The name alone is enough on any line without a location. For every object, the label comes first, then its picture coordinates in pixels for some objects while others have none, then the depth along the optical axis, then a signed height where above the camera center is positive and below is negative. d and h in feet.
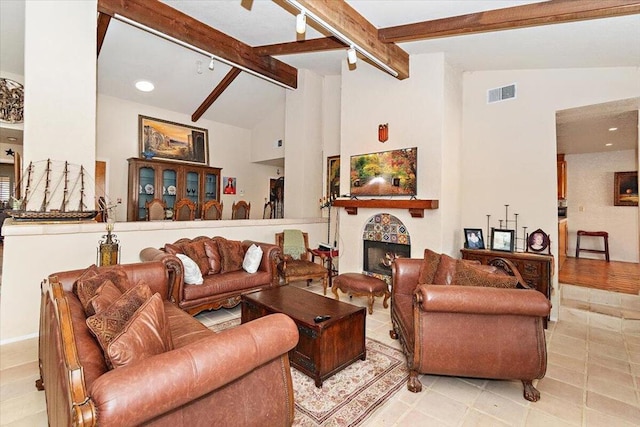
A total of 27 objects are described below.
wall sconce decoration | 15.06 +4.15
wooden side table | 15.89 -2.09
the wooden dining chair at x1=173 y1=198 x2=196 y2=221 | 17.18 +0.27
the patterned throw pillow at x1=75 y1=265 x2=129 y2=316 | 5.92 -1.45
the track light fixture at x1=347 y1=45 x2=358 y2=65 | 10.75 +5.75
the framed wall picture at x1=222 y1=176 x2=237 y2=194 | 24.48 +2.54
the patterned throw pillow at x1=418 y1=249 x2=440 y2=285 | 9.10 -1.62
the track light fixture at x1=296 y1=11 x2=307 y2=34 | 8.63 +5.52
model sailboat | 10.12 +0.78
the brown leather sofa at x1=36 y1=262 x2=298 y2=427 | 3.08 -1.96
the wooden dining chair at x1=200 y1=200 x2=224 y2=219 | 17.90 +0.27
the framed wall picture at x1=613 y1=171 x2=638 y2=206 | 18.40 +1.61
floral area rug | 6.22 -4.11
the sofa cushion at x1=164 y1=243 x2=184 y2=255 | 11.18 -1.29
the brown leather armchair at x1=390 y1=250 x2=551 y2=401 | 6.56 -2.64
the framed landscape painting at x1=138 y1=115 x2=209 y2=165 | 20.35 +5.35
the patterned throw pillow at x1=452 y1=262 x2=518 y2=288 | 7.34 -1.60
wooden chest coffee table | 7.32 -2.96
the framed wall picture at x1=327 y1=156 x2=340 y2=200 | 19.48 +2.59
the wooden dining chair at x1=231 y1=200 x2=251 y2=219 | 19.77 +0.34
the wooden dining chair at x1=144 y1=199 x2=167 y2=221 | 16.89 +0.30
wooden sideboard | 11.30 -1.99
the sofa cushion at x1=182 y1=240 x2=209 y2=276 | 11.84 -1.53
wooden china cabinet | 19.19 +2.20
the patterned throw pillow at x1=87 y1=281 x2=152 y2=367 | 4.31 -1.56
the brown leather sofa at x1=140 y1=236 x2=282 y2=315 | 10.30 -2.38
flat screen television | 14.17 +2.10
